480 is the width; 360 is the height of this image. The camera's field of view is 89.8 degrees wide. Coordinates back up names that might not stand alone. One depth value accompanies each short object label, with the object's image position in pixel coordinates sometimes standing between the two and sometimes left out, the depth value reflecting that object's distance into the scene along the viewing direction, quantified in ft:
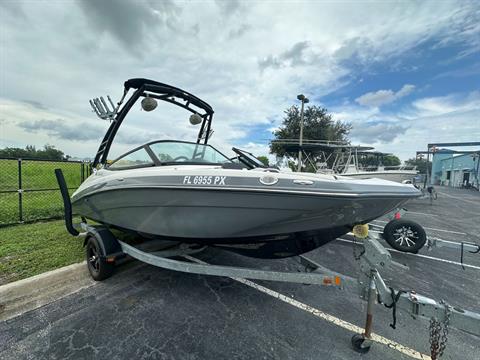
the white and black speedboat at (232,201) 6.73
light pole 50.85
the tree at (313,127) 69.26
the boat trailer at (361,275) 5.86
